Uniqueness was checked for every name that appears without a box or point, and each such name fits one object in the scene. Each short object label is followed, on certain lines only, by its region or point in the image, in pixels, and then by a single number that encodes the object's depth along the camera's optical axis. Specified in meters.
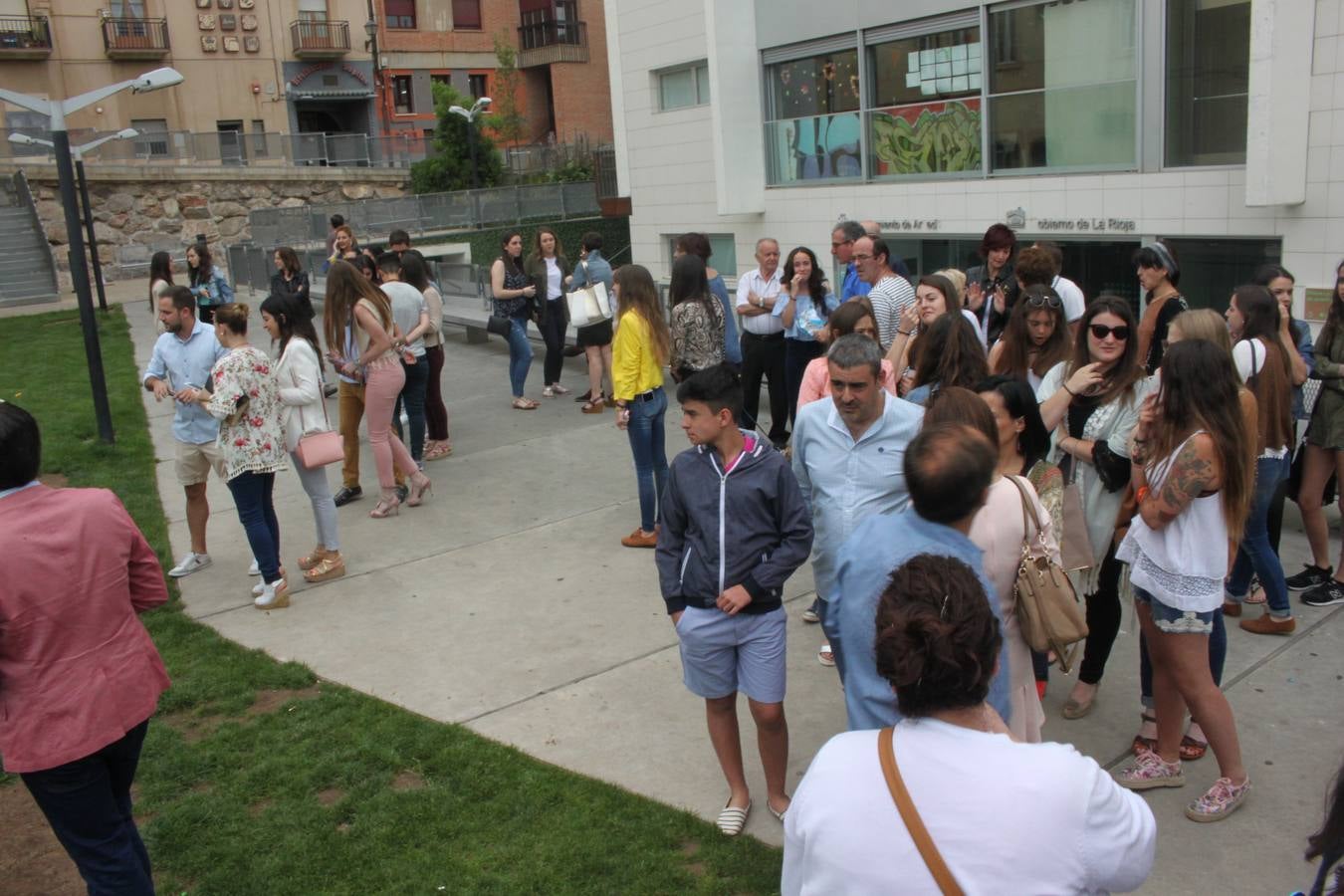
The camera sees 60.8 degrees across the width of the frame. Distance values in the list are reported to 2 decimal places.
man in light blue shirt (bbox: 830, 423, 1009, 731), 2.99
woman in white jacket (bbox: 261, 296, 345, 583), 6.92
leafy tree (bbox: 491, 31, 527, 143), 44.56
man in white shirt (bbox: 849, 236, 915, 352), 7.57
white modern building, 10.81
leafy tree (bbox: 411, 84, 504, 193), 38.66
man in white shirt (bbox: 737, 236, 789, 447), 9.05
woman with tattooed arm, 3.78
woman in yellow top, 7.09
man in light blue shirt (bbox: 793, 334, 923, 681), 4.02
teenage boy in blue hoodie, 3.96
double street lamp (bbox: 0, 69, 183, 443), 10.46
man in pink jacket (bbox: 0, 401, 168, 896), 3.37
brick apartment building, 50.50
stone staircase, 27.89
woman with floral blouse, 6.47
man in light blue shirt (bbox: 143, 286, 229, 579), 6.93
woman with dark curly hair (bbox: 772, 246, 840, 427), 8.41
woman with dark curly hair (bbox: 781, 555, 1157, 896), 1.92
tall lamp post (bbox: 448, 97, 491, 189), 34.94
